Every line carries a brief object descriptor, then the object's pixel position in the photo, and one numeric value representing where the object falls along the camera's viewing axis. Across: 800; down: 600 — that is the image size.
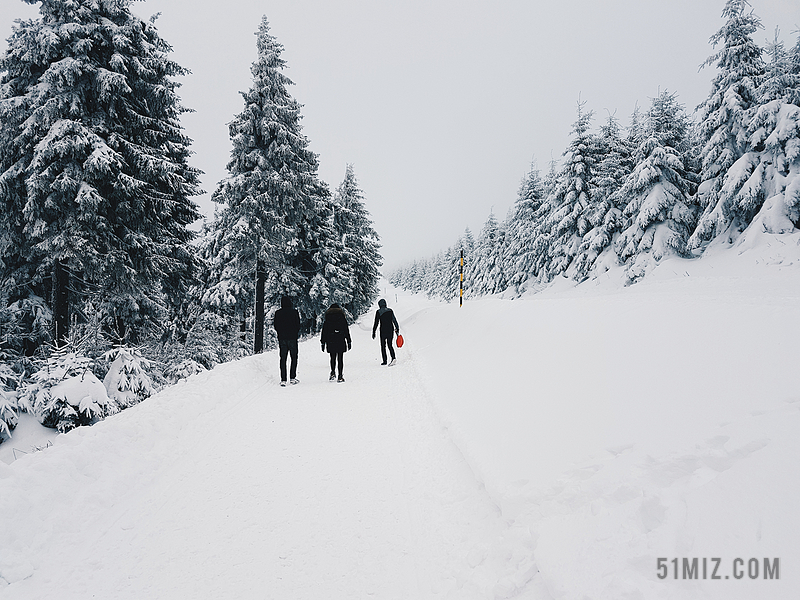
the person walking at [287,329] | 8.84
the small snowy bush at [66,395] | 6.70
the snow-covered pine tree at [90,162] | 8.57
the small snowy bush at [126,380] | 7.87
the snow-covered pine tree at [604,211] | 22.06
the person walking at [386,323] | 10.98
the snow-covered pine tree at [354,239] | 25.01
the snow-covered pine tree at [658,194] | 18.70
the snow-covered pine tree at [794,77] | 15.11
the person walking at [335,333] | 9.09
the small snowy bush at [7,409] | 6.76
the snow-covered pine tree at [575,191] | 23.83
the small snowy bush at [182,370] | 11.59
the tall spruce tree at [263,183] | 15.00
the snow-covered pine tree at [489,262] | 38.59
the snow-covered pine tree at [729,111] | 16.34
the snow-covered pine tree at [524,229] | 29.55
